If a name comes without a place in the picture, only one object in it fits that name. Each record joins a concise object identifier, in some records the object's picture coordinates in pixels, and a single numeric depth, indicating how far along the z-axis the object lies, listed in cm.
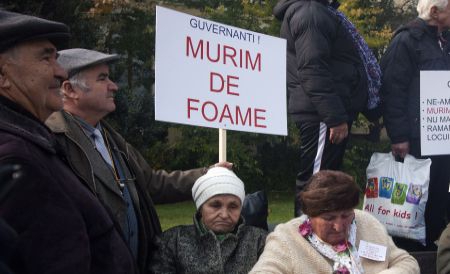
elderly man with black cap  218
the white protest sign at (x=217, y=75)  419
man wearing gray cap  347
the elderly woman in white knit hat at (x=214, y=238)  377
